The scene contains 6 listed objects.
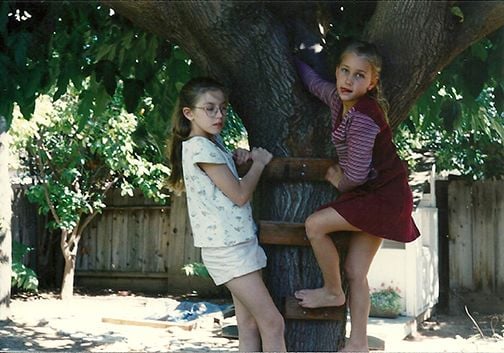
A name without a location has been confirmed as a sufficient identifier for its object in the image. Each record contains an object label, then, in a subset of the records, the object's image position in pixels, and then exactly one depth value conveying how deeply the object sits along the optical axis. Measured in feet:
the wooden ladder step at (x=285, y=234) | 8.23
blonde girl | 7.95
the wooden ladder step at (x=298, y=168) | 8.22
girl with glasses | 8.29
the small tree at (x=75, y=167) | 30.66
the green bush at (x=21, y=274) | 32.45
